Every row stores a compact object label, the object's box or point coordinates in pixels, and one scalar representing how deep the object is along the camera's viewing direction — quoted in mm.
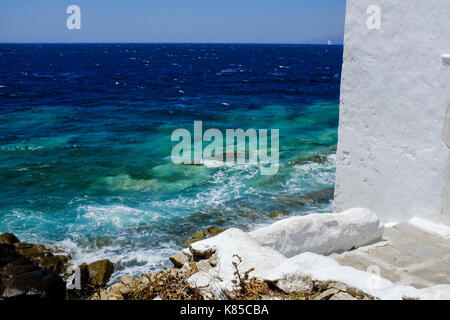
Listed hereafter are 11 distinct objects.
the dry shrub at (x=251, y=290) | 3643
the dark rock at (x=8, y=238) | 9445
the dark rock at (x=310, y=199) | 12573
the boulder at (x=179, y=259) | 5473
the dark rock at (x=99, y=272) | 8547
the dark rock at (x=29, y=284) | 6198
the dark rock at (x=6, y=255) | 7301
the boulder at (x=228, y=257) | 3975
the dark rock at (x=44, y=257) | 9070
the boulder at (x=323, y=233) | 4926
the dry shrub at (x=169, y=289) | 3791
